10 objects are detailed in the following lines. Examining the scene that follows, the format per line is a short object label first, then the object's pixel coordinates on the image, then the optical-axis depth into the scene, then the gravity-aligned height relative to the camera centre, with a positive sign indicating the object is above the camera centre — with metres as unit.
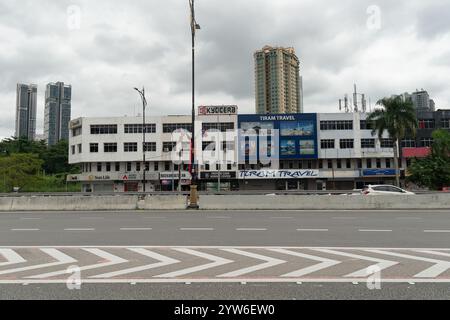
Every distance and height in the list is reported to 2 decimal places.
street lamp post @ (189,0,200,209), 21.38 +5.77
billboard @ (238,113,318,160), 62.41 +7.46
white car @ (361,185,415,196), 24.72 -0.68
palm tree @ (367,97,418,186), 49.50 +8.29
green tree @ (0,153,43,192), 60.78 +2.15
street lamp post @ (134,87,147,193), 39.67 +9.25
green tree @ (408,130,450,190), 50.84 +1.70
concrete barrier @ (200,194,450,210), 20.58 -1.20
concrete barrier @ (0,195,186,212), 21.81 -1.17
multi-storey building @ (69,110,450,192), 61.97 +4.84
